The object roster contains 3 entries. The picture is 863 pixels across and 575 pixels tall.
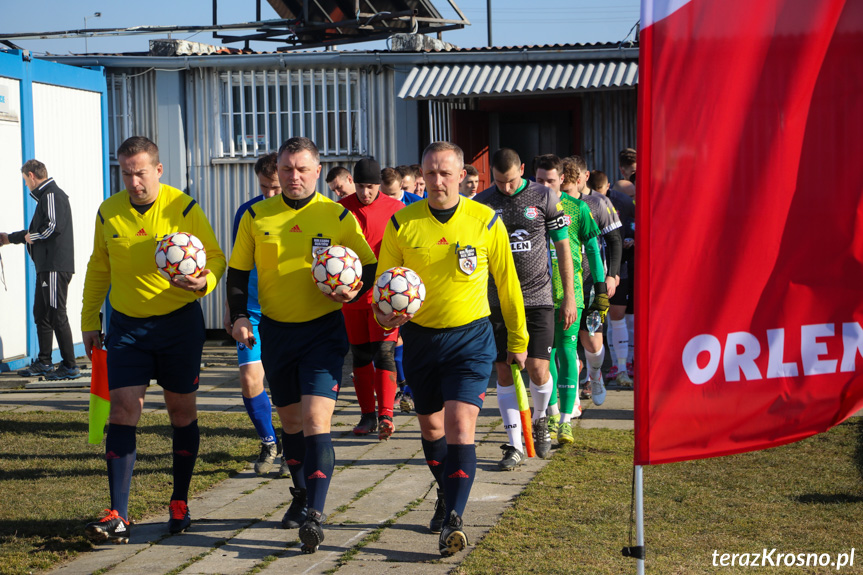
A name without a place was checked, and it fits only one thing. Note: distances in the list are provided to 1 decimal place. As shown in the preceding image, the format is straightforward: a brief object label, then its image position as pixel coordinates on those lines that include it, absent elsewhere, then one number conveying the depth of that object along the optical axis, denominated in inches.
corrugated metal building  549.6
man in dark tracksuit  425.7
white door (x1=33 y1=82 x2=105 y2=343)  489.1
